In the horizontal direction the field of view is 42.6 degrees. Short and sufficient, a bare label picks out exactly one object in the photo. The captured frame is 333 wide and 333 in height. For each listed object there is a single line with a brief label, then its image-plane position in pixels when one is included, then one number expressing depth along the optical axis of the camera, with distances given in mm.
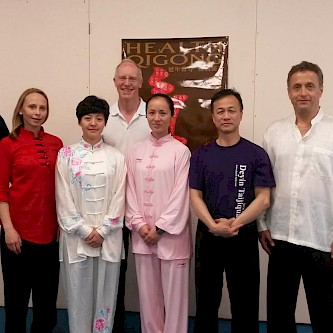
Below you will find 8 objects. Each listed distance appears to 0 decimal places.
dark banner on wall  2980
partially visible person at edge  2544
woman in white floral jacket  2264
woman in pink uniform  2297
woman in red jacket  2285
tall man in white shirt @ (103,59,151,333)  2564
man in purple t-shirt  2145
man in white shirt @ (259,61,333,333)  2092
